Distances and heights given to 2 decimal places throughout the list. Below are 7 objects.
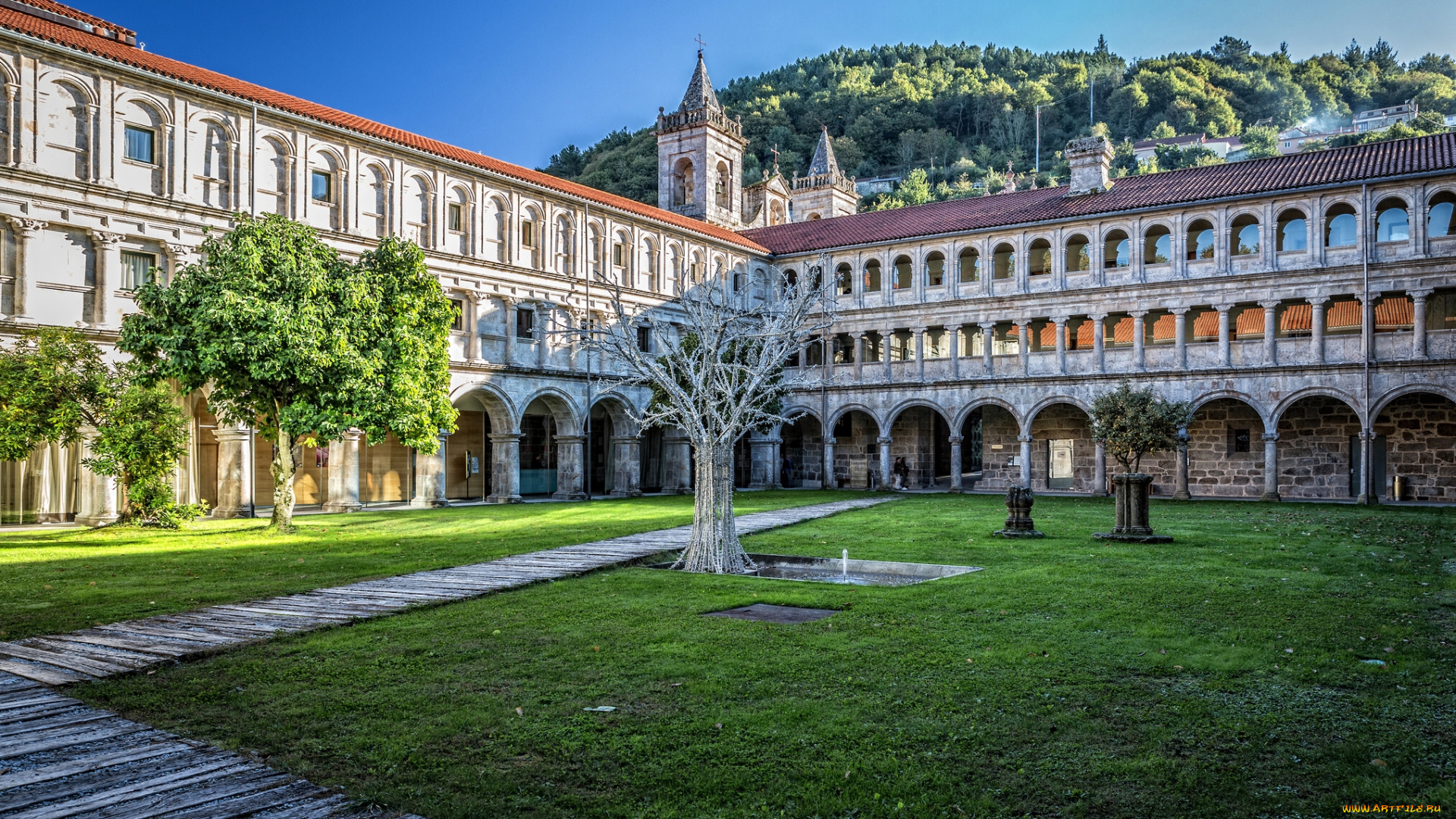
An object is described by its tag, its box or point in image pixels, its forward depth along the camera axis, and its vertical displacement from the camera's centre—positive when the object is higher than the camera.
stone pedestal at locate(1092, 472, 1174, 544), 16.80 -1.51
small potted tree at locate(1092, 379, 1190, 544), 26.28 -0.09
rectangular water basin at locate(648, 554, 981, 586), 13.25 -2.14
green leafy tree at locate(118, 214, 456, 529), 18.41 +1.57
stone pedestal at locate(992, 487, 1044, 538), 17.66 -1.73
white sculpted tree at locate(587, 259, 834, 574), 13.62 +0.42
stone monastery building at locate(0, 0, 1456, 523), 22.80 +4.15
